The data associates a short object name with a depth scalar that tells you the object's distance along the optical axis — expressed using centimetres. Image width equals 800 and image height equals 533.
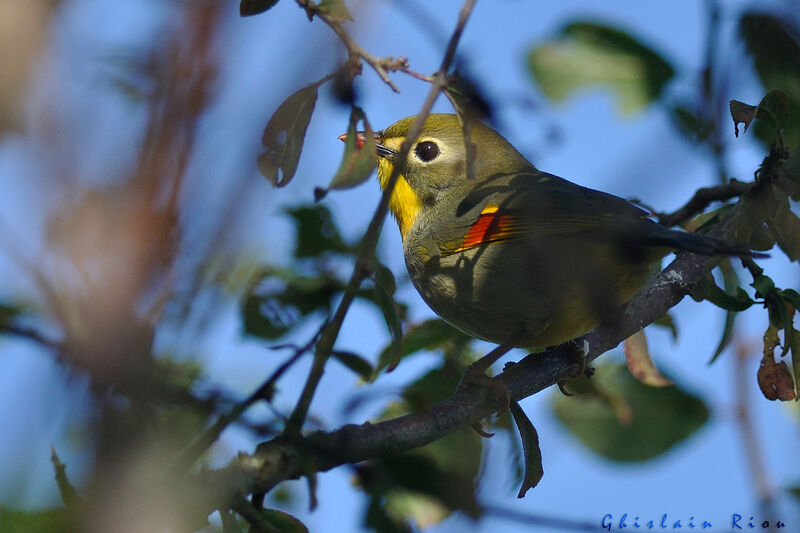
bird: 689
